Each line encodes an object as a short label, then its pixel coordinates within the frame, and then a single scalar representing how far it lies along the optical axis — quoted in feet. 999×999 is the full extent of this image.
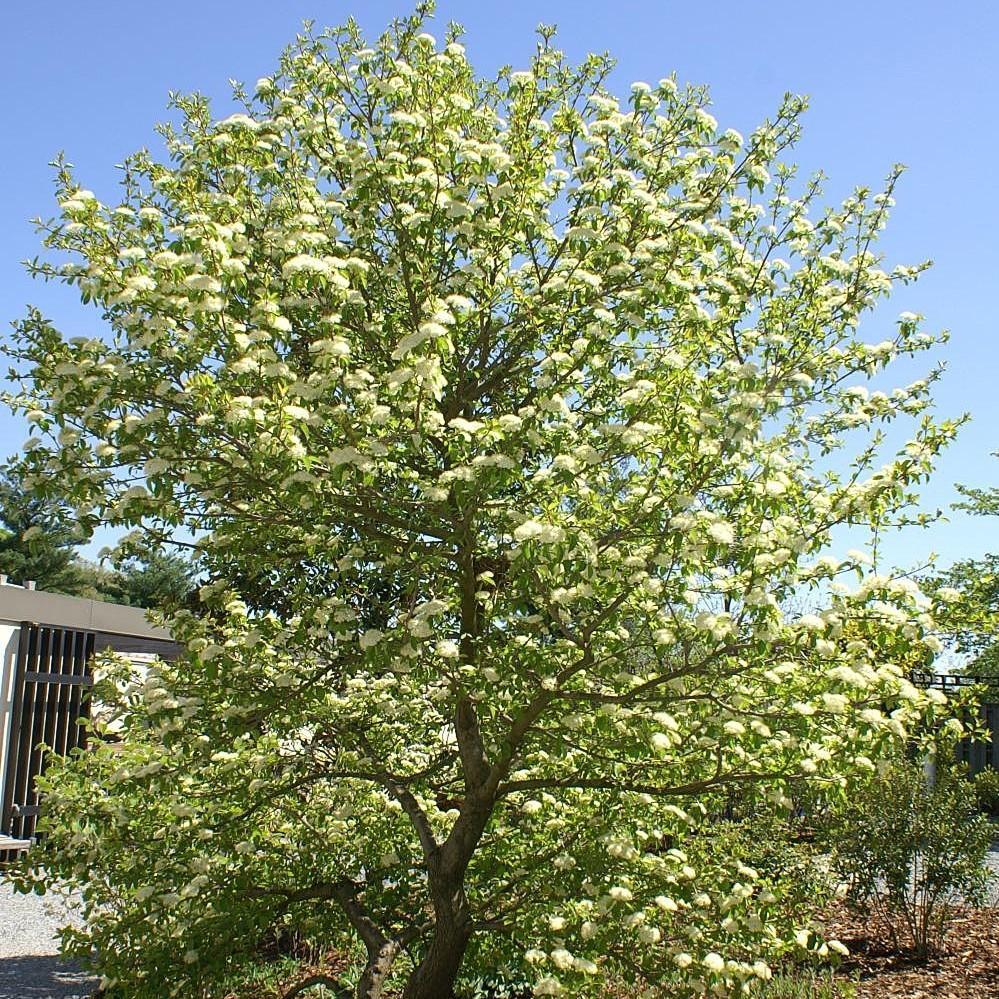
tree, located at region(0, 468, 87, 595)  103.60
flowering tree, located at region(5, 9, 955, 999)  11.94
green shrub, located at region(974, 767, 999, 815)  25.93
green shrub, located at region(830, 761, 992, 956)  22.93
